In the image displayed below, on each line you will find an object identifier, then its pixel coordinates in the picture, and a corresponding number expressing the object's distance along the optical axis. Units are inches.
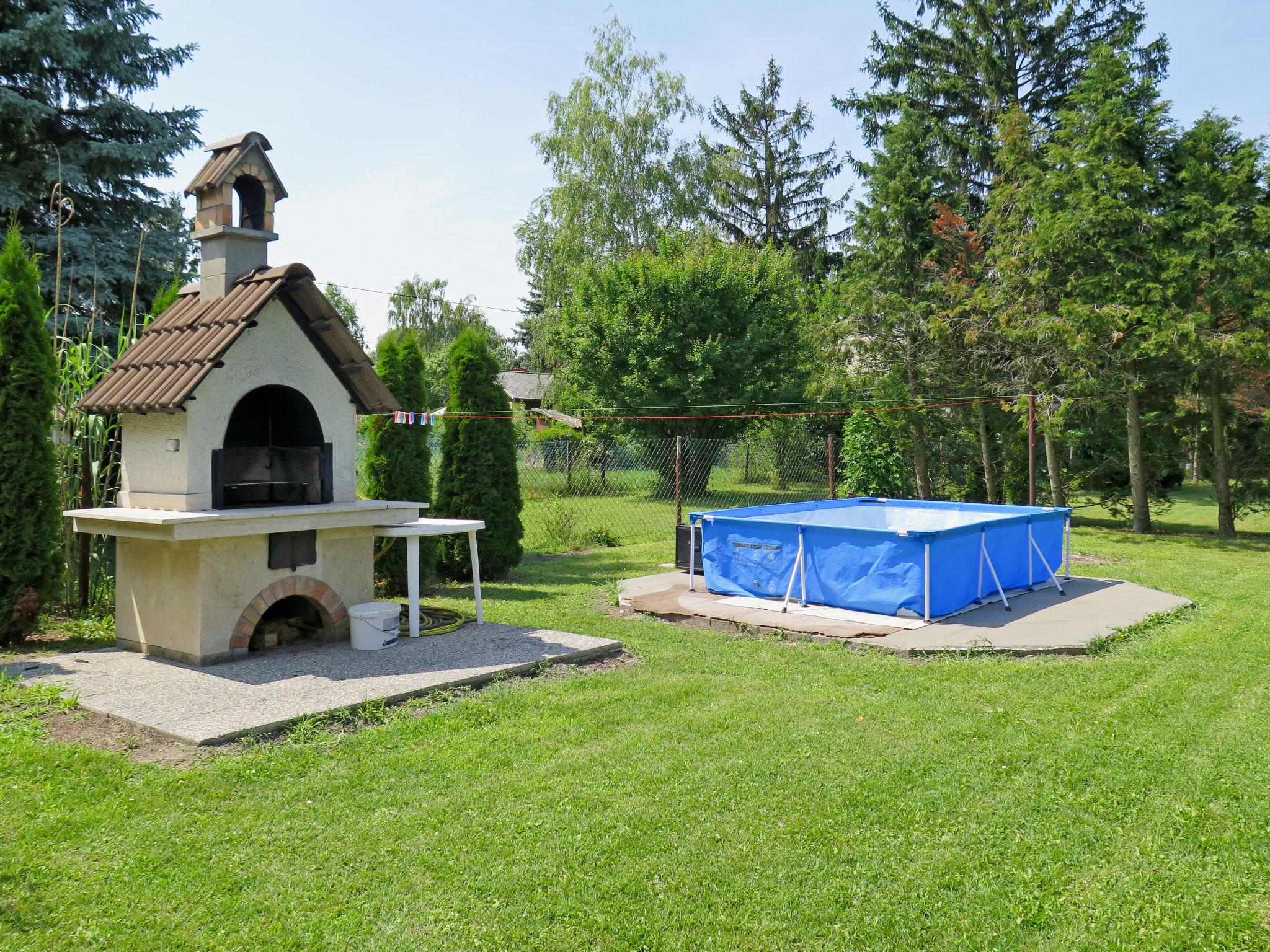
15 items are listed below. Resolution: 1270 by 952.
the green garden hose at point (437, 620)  310.5
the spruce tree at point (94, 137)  580.4
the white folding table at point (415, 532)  296.5
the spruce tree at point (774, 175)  1443.2
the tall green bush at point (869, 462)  653.3
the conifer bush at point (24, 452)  270.5
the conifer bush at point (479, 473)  446.9
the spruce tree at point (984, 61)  986.7
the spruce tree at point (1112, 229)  602.5
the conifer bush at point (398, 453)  414.6
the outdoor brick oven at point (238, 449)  258.8
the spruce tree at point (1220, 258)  568.1
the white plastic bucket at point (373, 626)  280.2
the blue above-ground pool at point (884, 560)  334.3
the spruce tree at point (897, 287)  789.9
